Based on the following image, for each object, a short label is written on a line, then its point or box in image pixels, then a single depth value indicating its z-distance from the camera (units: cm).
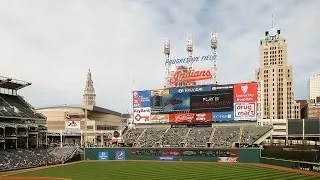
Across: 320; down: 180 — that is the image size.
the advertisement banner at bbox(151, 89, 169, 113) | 7806
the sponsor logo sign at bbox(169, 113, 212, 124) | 7393
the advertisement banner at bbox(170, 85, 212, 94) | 7344
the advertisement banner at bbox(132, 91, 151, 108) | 7950
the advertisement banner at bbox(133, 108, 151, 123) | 7981
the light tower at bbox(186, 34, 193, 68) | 7912
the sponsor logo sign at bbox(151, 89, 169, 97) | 7768
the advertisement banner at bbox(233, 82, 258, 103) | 6875
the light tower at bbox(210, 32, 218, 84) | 7250
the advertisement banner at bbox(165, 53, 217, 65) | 7338
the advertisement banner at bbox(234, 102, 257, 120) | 6919
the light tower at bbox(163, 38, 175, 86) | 8143
